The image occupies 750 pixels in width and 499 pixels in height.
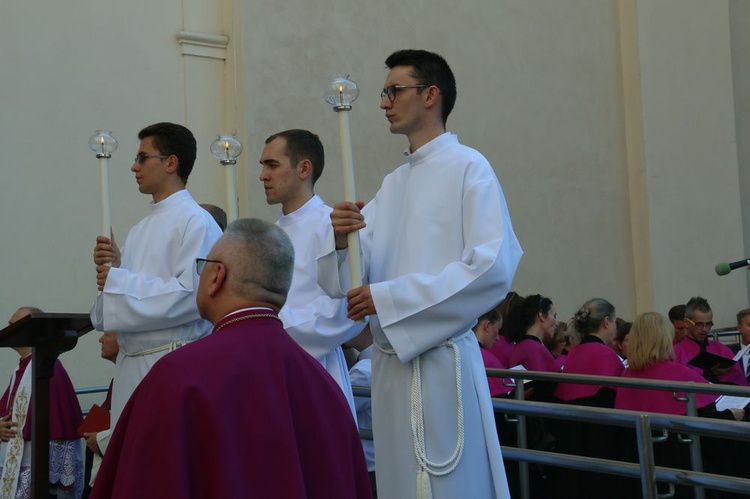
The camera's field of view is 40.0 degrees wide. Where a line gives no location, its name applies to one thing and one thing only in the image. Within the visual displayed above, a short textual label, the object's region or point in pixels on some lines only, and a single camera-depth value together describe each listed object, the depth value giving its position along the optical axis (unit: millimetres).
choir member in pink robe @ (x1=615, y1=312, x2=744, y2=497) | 5914
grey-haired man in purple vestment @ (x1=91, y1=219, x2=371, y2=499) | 2332
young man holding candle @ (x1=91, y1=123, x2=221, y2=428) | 4469
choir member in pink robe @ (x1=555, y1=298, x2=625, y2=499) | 6551
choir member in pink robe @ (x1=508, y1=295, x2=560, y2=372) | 6926
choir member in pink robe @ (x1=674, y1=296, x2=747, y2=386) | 8912
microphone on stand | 4761
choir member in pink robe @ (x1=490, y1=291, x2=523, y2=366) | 7562
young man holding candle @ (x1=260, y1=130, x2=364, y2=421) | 4430
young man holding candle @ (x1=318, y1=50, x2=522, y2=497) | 3463
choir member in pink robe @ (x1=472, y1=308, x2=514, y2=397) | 6672
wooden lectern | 4531
